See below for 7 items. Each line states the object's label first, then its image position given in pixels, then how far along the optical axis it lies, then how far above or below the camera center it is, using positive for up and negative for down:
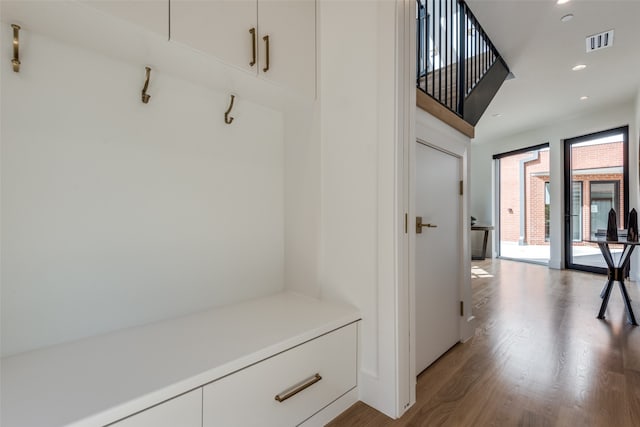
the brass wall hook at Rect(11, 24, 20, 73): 1.04 +0.58
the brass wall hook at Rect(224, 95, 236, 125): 1.62 +0.53
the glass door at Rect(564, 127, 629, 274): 4.63 +0.44
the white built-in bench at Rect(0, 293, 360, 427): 0.83 -0.51
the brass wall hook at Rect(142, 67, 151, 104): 1.29 +0.55
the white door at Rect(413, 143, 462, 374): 1.82 -0.26
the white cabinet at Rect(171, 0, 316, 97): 1.18 +0.81
